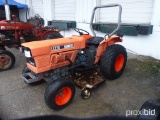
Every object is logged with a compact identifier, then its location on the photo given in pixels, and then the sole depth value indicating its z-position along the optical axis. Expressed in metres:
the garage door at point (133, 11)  3.52
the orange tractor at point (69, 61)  1.84
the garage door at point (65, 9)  5.36
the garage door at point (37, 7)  6.71
